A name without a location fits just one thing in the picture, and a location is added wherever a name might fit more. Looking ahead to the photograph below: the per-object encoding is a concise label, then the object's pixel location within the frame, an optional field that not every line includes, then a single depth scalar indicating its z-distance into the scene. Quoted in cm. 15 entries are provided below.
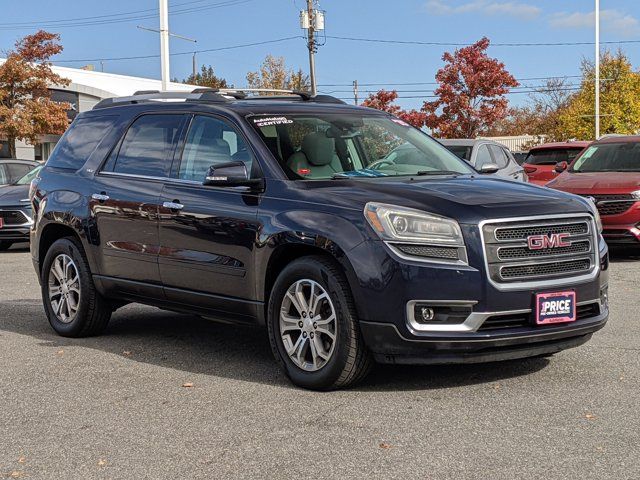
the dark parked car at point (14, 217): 1625
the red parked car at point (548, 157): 1909
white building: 4766
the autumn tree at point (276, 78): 6594
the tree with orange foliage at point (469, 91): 4919
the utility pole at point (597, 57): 4312
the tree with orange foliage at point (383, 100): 4684
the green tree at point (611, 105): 5381
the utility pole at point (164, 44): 2630
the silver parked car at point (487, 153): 1537
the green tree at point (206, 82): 10470
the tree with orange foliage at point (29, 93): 3819
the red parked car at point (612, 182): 1297
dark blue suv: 546
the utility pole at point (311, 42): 4312
